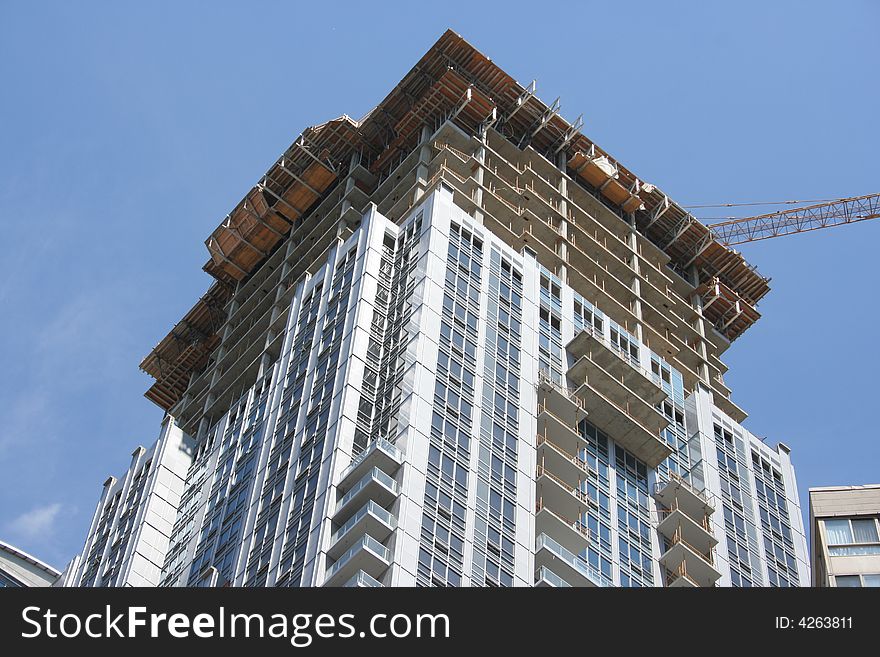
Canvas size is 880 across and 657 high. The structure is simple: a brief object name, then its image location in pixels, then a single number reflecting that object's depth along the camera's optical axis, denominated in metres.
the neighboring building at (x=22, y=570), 155.00
